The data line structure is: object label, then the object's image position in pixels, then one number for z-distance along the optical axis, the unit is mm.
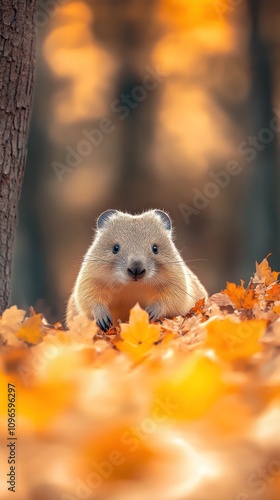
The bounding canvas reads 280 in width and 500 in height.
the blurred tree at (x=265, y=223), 16000
